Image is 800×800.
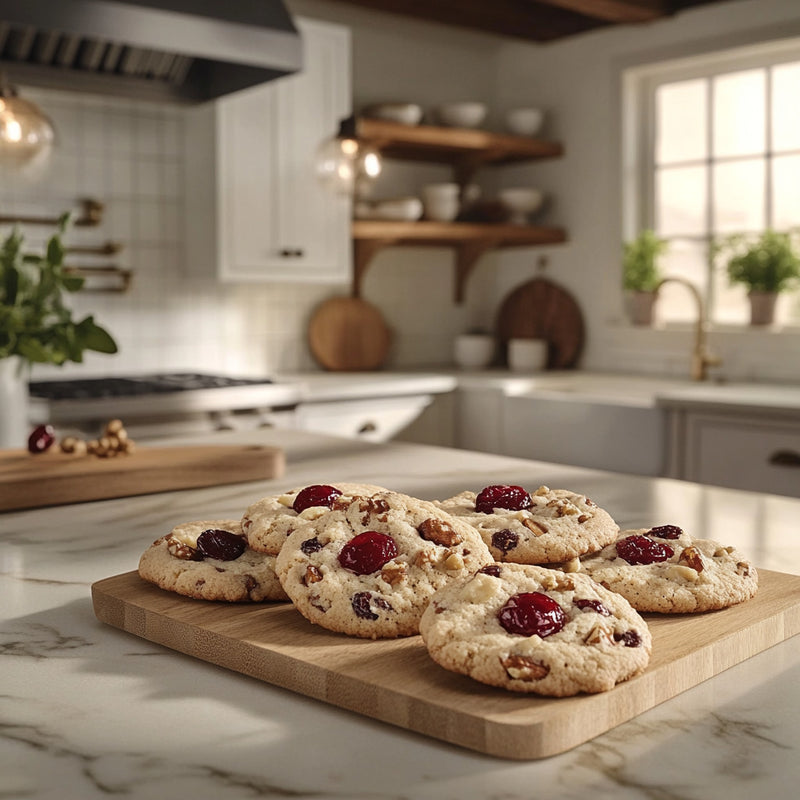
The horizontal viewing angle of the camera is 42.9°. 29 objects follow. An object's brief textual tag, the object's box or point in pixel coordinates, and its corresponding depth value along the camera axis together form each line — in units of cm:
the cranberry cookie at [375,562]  85
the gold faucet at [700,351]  399
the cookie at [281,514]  99
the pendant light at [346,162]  245
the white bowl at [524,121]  458
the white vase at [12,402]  179
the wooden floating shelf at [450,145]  404
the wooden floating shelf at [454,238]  414
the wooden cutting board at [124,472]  153
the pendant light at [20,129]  201
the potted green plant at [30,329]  171
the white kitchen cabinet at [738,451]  313
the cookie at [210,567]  95
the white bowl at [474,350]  468
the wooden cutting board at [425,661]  70
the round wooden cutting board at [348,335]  438
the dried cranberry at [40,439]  169
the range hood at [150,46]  183
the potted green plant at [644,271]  427
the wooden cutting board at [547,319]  466
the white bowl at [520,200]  458
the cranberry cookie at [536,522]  100
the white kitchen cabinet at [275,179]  372
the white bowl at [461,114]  439
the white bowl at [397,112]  414
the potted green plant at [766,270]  382
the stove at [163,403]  305
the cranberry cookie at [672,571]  91
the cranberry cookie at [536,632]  73
